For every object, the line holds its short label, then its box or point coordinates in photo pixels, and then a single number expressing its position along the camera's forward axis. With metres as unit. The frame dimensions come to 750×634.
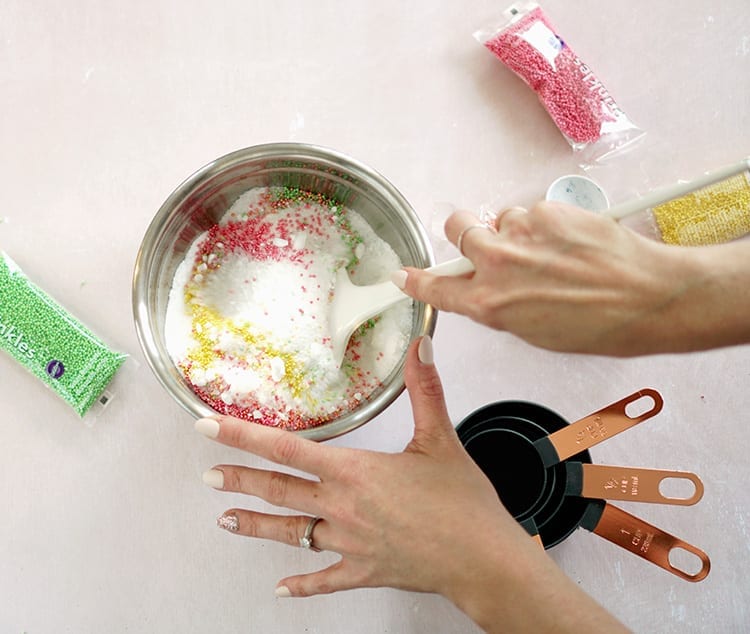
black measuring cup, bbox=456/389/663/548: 0.74
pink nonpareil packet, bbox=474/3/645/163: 0.85
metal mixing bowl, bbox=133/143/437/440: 0.67
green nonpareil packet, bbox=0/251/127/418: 0.79
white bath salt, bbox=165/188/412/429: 0.70
